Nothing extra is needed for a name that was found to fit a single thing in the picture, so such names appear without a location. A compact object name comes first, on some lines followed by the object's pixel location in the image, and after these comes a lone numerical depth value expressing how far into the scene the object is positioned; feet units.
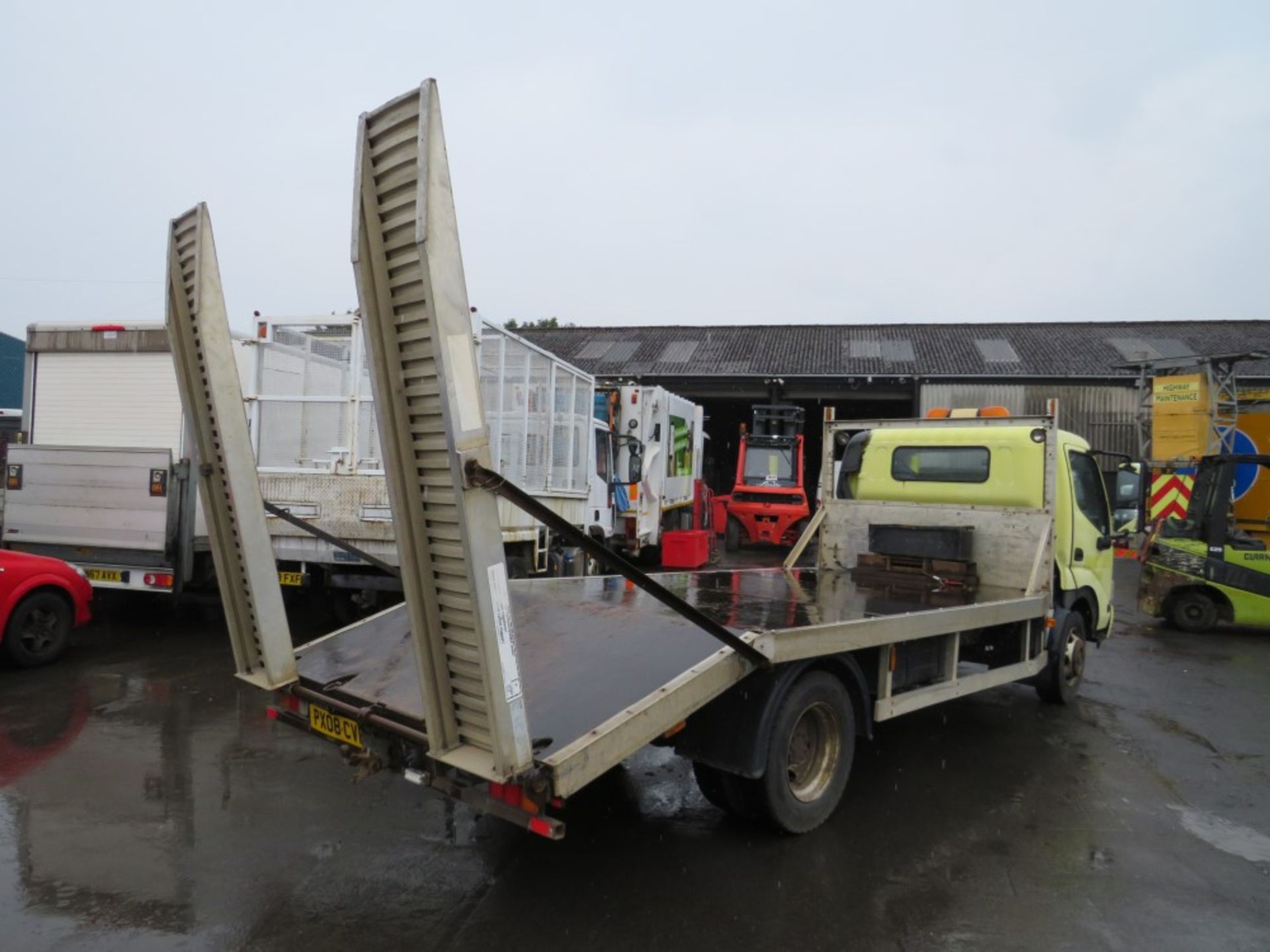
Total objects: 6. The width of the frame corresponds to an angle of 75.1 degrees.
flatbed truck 8.50
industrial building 78.64
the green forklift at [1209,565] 31.27
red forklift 56.13
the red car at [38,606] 22.12
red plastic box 41.75
